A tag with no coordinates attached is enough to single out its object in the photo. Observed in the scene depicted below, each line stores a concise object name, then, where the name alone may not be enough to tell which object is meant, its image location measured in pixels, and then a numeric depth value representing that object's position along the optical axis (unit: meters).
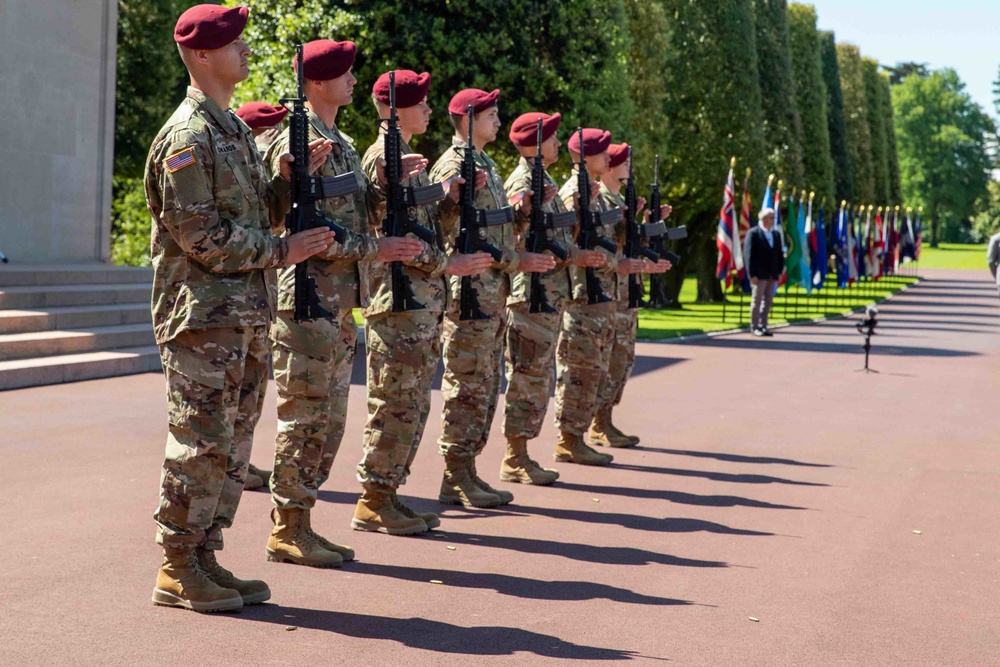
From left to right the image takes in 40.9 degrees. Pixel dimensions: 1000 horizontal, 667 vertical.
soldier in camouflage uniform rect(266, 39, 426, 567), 5.89
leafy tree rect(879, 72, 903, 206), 69.94
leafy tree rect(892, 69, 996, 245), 118.81
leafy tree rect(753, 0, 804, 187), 37.50
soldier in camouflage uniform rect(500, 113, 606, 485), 8.40
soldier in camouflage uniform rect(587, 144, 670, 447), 9.88
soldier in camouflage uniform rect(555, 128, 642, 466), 9.20
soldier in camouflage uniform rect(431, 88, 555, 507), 7.46
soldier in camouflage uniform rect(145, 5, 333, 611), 4.96
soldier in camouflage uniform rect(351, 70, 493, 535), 6.64
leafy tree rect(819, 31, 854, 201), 52.34
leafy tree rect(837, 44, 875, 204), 57.34
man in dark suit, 23.00
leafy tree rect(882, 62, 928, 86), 136.00
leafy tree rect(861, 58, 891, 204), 63.06
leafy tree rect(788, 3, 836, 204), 45.38
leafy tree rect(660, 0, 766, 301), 31.86
